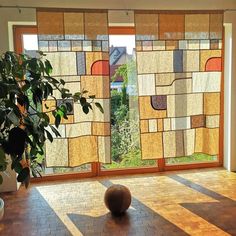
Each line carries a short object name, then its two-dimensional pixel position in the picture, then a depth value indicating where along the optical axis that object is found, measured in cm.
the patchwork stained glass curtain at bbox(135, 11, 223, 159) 373
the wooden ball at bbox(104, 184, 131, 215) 300
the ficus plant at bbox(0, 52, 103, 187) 182
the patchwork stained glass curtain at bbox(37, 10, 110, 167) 353
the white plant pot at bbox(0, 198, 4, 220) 289
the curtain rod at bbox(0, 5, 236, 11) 348
